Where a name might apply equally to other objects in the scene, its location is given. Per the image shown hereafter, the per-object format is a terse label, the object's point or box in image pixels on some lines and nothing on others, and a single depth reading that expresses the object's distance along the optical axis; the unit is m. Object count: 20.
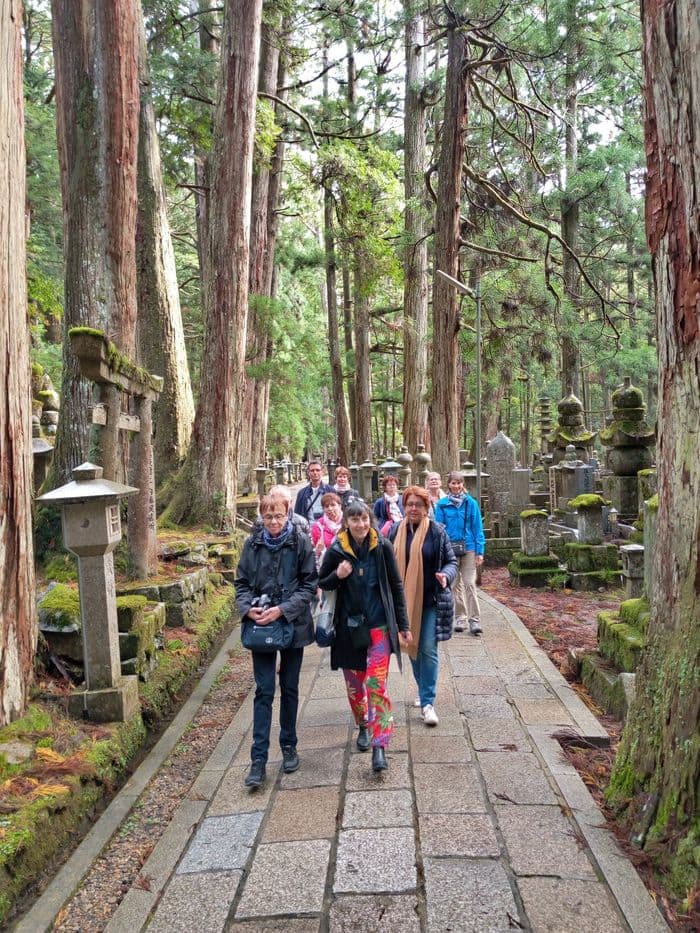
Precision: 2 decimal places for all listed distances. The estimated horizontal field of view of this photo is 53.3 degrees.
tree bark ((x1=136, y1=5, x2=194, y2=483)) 11.41
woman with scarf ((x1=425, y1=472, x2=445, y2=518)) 7.86
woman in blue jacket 7.35
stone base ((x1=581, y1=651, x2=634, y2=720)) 4.95
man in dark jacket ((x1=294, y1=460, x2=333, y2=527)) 8.14
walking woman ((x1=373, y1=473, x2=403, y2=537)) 7.26
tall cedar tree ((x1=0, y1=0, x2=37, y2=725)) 4.45
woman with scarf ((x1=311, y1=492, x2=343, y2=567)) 6.81
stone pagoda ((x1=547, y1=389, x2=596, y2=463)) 16.89
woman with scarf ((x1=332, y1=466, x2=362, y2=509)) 8.18
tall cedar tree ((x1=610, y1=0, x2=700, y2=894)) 3.12
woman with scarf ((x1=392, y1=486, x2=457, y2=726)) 4.92
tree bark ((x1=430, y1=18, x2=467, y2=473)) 12.38
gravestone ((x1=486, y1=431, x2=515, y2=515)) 13.98
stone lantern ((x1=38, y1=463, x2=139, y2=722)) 4.73
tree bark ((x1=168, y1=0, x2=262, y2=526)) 11.51
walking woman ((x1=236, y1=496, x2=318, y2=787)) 4.18
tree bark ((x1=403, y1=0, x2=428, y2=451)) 15.99
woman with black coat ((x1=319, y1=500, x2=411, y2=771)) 4.31
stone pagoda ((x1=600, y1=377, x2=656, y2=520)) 13.64
